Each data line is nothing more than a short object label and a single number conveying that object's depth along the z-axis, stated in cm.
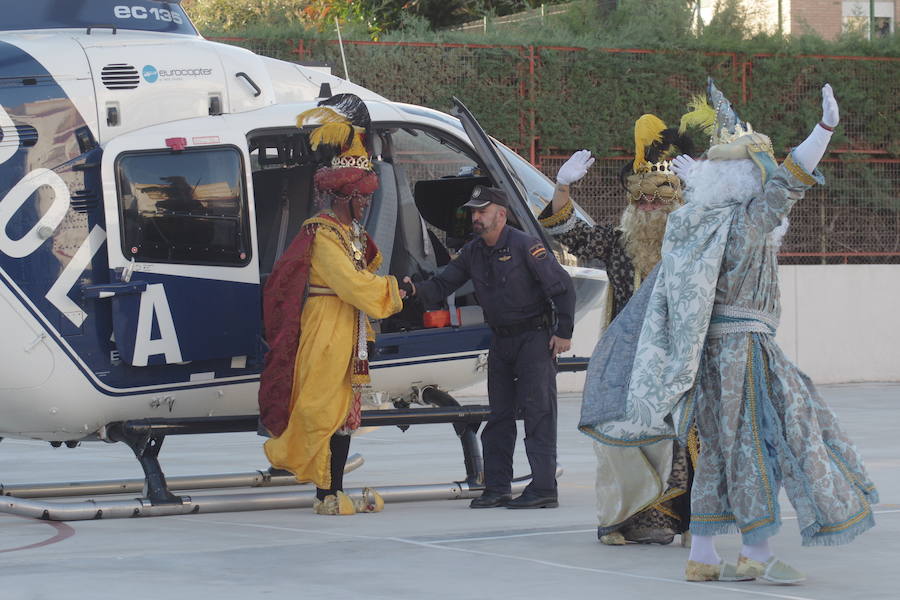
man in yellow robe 1620
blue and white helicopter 1602
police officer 1677
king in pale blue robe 1190
